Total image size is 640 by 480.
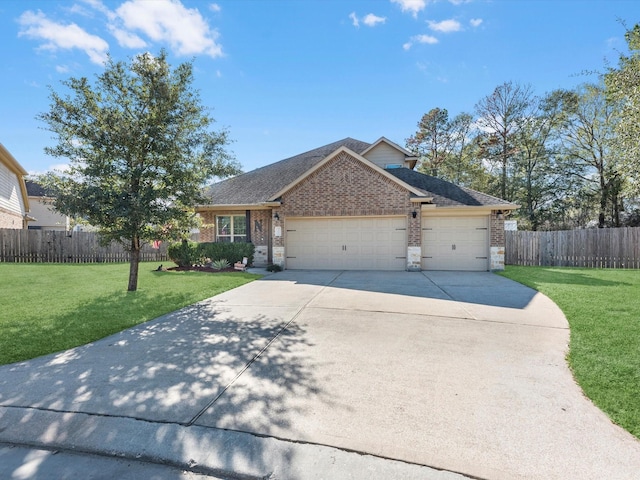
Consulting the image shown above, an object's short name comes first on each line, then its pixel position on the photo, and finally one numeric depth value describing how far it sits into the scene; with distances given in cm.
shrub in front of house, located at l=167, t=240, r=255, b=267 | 1385
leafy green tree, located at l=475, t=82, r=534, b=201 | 2497
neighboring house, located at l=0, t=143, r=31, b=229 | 1836
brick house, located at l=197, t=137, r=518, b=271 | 1268
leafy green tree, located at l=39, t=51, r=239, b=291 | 747
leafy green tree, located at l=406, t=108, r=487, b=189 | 3003
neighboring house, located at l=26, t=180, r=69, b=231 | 2931
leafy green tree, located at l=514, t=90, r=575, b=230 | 2461
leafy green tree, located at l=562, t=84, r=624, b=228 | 2200
